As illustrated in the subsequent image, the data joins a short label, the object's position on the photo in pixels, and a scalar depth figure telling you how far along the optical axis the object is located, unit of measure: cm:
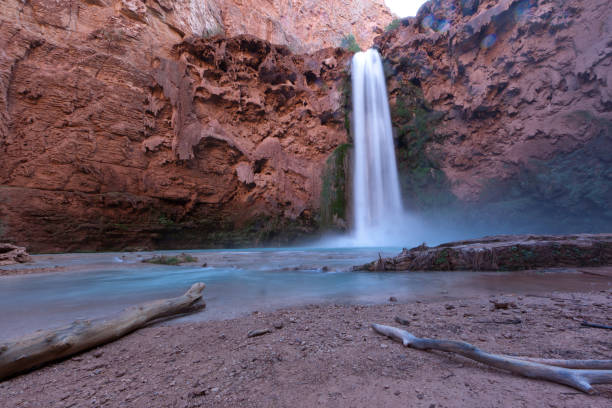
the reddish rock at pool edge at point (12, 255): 614
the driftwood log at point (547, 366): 92
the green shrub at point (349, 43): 2450
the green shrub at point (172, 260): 649
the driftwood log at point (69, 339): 122
